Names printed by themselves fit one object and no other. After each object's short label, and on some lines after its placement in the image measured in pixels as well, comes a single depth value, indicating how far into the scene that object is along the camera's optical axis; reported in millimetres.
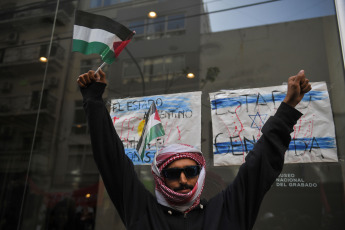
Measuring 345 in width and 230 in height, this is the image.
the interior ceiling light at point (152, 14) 4418
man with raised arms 1616
